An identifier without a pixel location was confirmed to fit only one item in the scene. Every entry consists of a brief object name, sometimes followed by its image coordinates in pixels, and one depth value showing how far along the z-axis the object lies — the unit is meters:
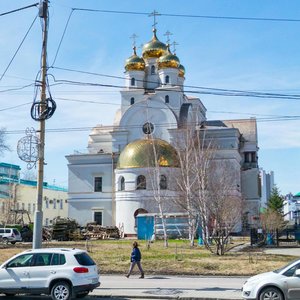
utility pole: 17.45
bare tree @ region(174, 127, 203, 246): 38.25
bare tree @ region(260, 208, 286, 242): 43.78
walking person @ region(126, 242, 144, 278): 20.70
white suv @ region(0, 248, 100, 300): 14.31
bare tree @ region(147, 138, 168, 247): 44.43
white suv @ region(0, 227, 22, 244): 48.38
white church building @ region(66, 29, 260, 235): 59.19
